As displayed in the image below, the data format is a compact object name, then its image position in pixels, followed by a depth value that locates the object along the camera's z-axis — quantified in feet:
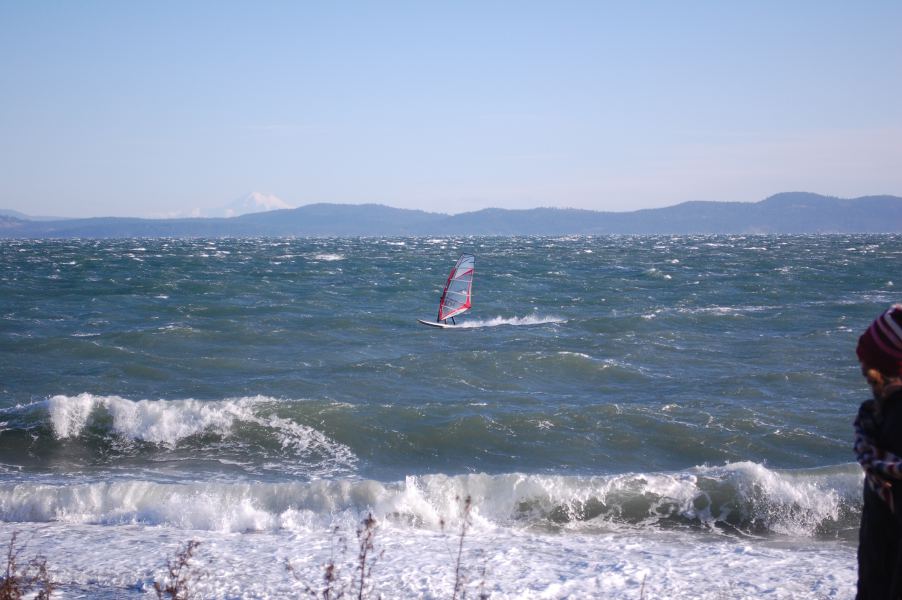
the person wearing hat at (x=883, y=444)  18.22
